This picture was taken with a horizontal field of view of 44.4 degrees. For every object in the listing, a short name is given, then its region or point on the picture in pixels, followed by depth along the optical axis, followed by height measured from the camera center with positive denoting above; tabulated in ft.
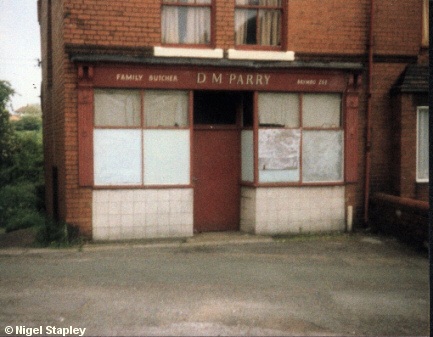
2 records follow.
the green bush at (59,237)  32.94 -5.37
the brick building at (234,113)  33.58 +2.67
